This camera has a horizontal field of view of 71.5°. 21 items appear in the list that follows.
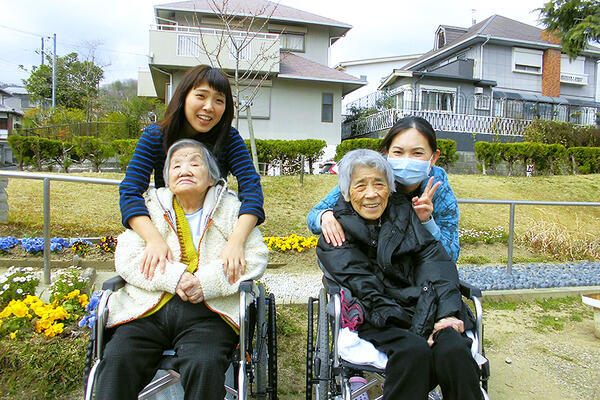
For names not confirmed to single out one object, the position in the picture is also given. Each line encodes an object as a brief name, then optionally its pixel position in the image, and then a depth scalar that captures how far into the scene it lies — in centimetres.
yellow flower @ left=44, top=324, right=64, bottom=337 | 238
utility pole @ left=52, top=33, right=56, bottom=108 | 2550
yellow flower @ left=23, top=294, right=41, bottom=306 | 252
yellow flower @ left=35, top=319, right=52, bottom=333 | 240
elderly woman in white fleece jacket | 167
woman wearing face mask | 221
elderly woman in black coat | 170
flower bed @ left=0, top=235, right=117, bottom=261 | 450
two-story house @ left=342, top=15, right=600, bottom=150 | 1616
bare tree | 1397
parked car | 1314
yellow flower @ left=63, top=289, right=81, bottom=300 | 260
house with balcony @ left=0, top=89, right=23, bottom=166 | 3570
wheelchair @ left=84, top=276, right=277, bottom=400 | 171
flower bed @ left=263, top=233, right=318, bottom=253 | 566
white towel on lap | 175
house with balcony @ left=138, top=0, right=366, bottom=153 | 1418
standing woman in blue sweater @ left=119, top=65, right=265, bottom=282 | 199
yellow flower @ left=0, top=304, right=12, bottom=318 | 243
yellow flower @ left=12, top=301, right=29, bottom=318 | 242
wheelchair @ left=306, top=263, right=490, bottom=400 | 179
